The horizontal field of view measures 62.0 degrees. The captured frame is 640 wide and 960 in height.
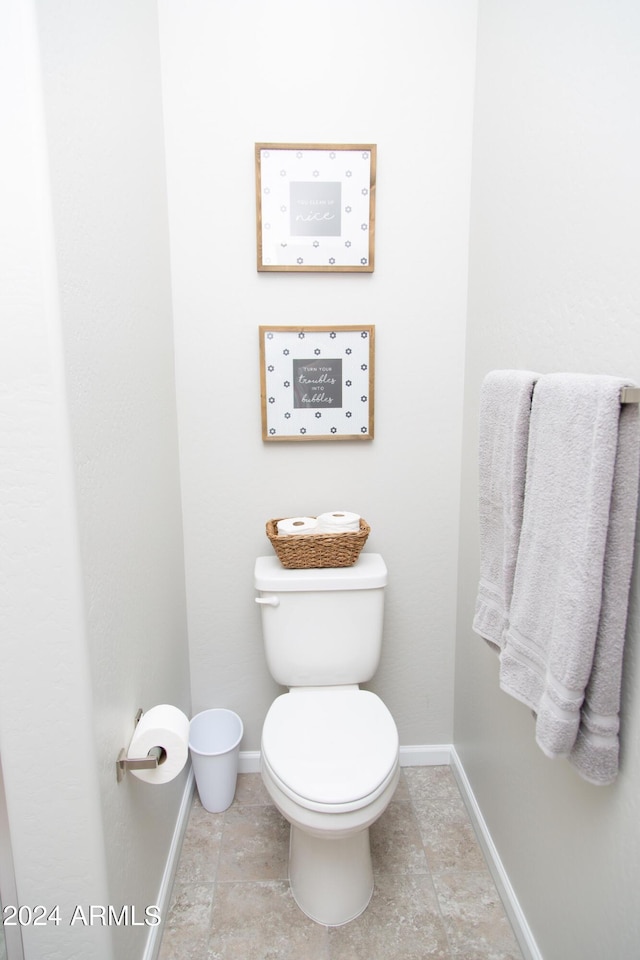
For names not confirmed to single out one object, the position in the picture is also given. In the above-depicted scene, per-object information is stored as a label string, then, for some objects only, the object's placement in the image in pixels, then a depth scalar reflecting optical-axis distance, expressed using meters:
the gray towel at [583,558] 0.81
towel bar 0.78
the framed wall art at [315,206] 1.54
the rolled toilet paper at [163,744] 1.08
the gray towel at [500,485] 1.05
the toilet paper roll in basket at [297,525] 1.57
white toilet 1.18
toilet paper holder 1.05
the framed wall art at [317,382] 1.62
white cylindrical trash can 1.65
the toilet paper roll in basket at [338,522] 1.59
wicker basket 1.55
